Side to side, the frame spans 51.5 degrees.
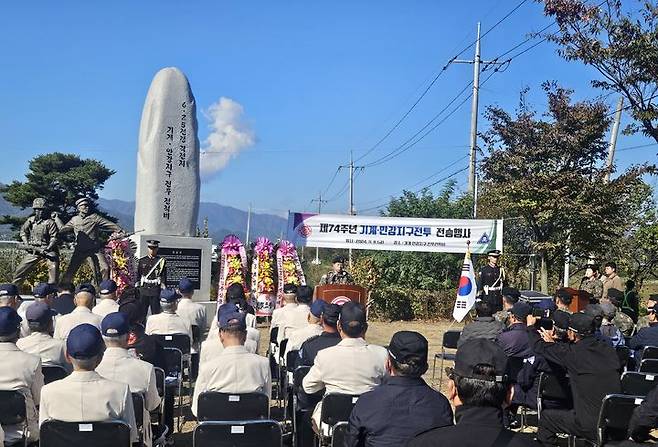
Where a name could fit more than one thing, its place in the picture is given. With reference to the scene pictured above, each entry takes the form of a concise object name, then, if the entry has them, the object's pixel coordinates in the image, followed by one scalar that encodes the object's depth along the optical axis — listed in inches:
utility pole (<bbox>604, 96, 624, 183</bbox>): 625.5
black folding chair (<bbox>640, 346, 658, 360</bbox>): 281.0
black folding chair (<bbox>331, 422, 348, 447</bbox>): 163.3
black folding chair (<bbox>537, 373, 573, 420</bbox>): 226.7
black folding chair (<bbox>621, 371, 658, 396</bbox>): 226.8
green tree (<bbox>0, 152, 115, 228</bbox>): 1136.8
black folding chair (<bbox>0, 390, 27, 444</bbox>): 169.0
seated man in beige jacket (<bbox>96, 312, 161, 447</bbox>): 182.7
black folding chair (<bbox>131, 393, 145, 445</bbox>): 179.2
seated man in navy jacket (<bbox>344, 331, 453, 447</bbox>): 129.0
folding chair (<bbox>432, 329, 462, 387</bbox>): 331.6
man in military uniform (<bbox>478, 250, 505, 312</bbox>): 511.2
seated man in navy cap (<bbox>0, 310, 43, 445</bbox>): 173.0
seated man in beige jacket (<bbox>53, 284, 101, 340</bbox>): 263.7
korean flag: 540.5
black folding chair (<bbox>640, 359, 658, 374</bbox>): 261.0
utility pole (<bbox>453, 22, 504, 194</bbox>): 866.8
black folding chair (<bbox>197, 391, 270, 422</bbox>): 180.1
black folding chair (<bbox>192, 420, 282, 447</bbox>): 152.3
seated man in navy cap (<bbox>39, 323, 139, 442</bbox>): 151.7
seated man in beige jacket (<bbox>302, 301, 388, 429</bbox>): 185.2
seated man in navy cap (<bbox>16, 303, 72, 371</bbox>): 213.3
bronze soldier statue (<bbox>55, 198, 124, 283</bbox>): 488.7
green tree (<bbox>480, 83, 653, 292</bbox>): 601.9
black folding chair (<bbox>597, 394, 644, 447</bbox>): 191.5
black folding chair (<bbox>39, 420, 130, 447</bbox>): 145.4
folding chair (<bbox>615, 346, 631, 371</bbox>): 277.3
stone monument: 550.9
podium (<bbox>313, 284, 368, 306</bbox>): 470.0
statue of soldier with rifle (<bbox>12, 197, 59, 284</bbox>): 471.2
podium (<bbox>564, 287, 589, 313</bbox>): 448.4
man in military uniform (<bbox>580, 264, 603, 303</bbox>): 480.7
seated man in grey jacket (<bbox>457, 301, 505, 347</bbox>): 270.5
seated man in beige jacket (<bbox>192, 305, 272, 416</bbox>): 189.3
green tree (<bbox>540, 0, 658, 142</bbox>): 483.2
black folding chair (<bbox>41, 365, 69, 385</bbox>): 203.9
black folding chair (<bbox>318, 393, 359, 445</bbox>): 178.1
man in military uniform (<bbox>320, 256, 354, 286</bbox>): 517.7
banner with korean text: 627.8
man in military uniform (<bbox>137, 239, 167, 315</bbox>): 455.8
